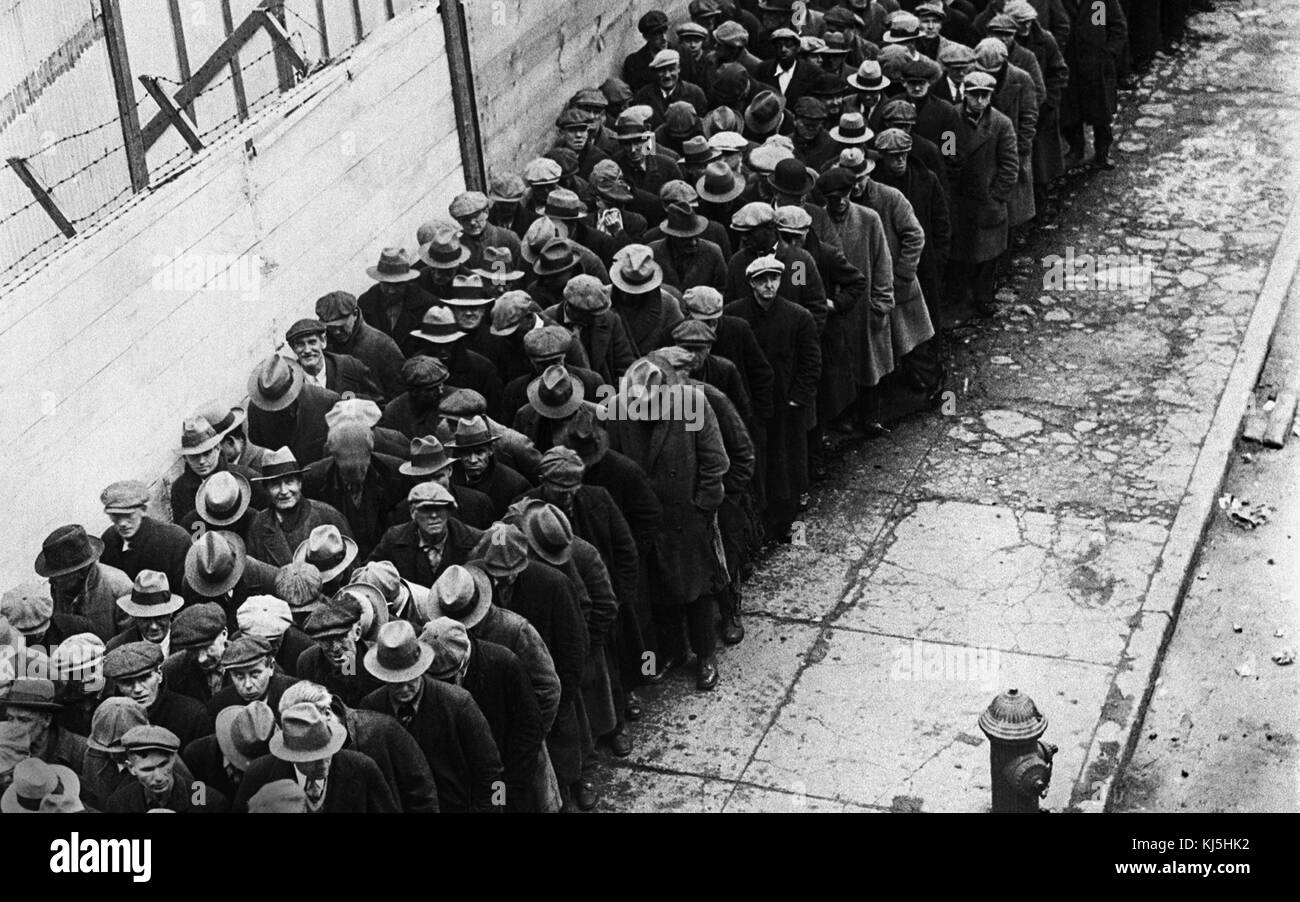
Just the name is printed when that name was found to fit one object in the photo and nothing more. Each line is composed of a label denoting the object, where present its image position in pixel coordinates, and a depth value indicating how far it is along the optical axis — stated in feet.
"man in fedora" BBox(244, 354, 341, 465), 32.63
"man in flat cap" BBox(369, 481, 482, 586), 28.02
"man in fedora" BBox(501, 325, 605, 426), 32.17
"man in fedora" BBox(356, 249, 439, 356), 35.88
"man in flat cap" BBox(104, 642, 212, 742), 25.66
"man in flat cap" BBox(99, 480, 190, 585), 29.71
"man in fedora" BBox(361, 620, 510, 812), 25.11
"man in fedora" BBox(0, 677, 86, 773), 25.41
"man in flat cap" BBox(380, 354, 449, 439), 31.68
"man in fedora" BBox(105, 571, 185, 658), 27.55
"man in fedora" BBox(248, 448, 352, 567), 29.53
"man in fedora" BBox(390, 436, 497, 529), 29.48
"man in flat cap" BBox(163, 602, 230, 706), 26.32
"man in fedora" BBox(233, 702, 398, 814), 23.98
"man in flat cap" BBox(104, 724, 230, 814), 24.07
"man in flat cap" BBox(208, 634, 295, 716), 25.16
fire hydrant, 27.45
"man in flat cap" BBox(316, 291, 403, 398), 34.55
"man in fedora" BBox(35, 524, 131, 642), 28.66
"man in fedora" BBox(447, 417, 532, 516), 29.94
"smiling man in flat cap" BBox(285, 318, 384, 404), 33.76
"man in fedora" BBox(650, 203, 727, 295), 36.37
